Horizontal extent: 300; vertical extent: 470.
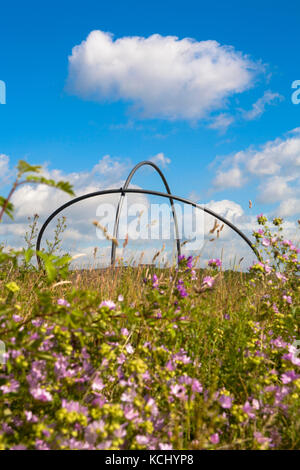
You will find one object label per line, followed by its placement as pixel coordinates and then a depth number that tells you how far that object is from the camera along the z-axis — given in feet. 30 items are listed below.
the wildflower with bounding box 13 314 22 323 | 7.00
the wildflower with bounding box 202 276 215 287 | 8.65
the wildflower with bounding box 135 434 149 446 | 5.39
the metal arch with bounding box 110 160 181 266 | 19.24
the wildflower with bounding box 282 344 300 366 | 7.42
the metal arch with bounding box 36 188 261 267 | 19.63
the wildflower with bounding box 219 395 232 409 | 6.37
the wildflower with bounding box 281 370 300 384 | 7.02
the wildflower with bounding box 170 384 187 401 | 6.41
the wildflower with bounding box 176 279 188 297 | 8.25
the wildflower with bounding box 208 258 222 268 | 11.94
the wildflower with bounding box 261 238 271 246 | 12.80
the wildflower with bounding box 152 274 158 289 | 8.84
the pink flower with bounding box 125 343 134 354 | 7.13
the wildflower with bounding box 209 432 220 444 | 5.82
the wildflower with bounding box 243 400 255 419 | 6.58
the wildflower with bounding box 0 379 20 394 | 5.59
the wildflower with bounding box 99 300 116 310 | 6.47
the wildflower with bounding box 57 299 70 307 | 6.53
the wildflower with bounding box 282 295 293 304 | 10.19
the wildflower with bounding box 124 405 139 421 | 5.65
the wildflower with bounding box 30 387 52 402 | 5.60
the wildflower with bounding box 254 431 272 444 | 5.98
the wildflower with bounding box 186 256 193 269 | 10.45
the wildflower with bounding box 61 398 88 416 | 5.51
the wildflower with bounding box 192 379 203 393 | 6.64
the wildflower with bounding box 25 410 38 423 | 5.46
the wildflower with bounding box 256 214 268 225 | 13.13
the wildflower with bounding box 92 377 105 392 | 6.13
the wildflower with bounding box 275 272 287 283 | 10.82
